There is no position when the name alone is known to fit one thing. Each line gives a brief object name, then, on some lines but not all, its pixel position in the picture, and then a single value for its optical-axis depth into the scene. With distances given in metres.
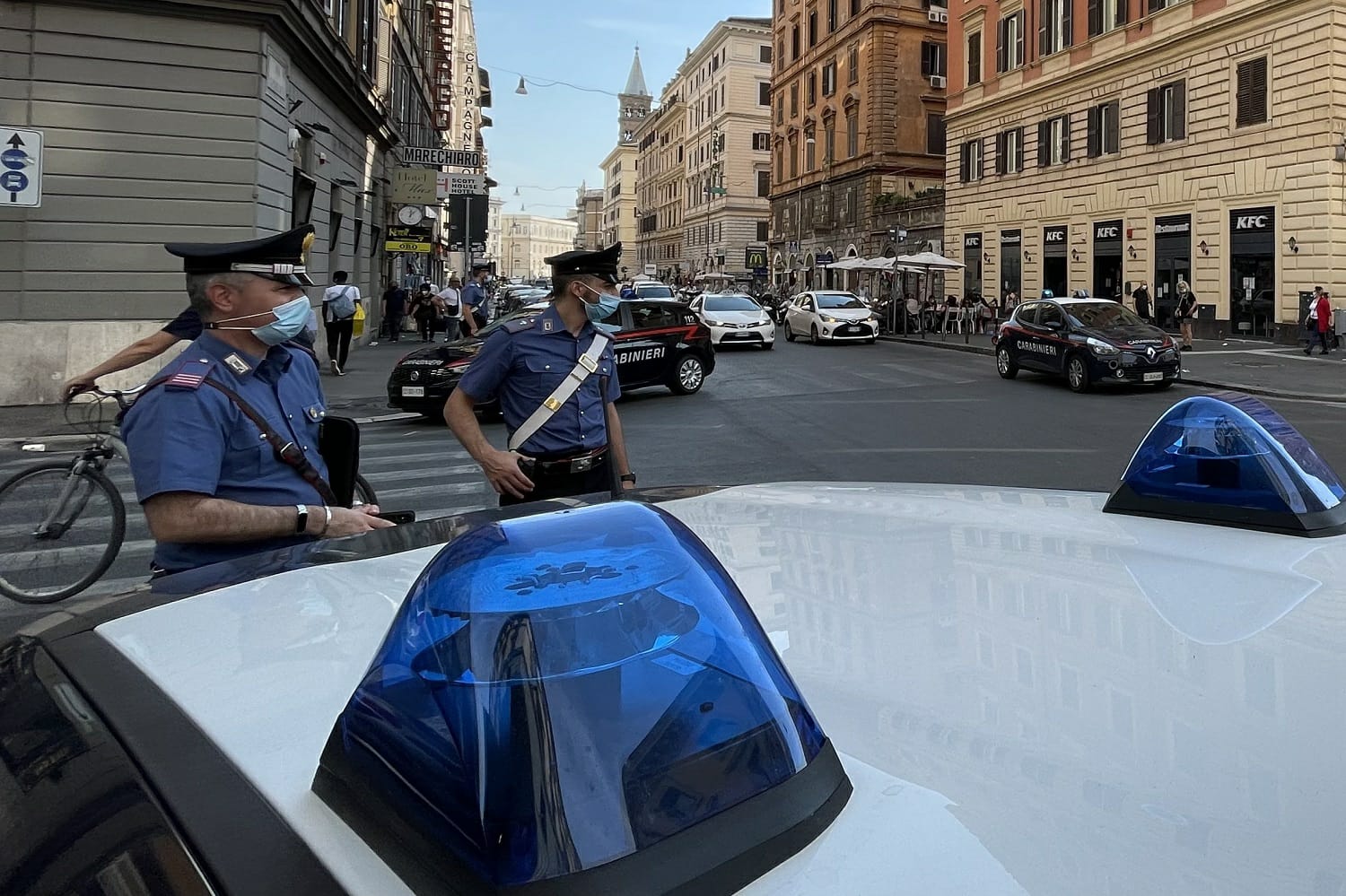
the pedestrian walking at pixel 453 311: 27.38
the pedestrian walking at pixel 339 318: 19.36
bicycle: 5.75
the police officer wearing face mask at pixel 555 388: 4.29
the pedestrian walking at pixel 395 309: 30.55
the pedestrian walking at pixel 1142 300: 29.92
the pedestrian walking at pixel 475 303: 24.77
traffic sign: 11.70
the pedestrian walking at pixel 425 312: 29.91
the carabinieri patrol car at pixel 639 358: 13.94
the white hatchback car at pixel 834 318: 29.06
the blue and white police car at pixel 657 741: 0.97
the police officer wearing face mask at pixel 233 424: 2.76
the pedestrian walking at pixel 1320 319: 22.97
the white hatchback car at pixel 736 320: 27.08
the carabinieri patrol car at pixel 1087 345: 16.94
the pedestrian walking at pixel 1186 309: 25.80
